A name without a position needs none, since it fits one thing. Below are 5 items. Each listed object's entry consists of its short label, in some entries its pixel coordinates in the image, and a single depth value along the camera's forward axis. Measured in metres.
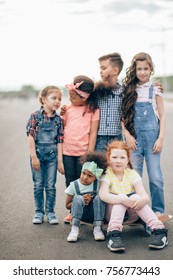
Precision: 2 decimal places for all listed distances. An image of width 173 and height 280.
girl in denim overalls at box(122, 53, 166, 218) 4.63
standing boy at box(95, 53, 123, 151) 4.62
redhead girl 3.96
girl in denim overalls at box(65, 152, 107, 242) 4.23
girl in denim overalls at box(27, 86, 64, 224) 4.64
